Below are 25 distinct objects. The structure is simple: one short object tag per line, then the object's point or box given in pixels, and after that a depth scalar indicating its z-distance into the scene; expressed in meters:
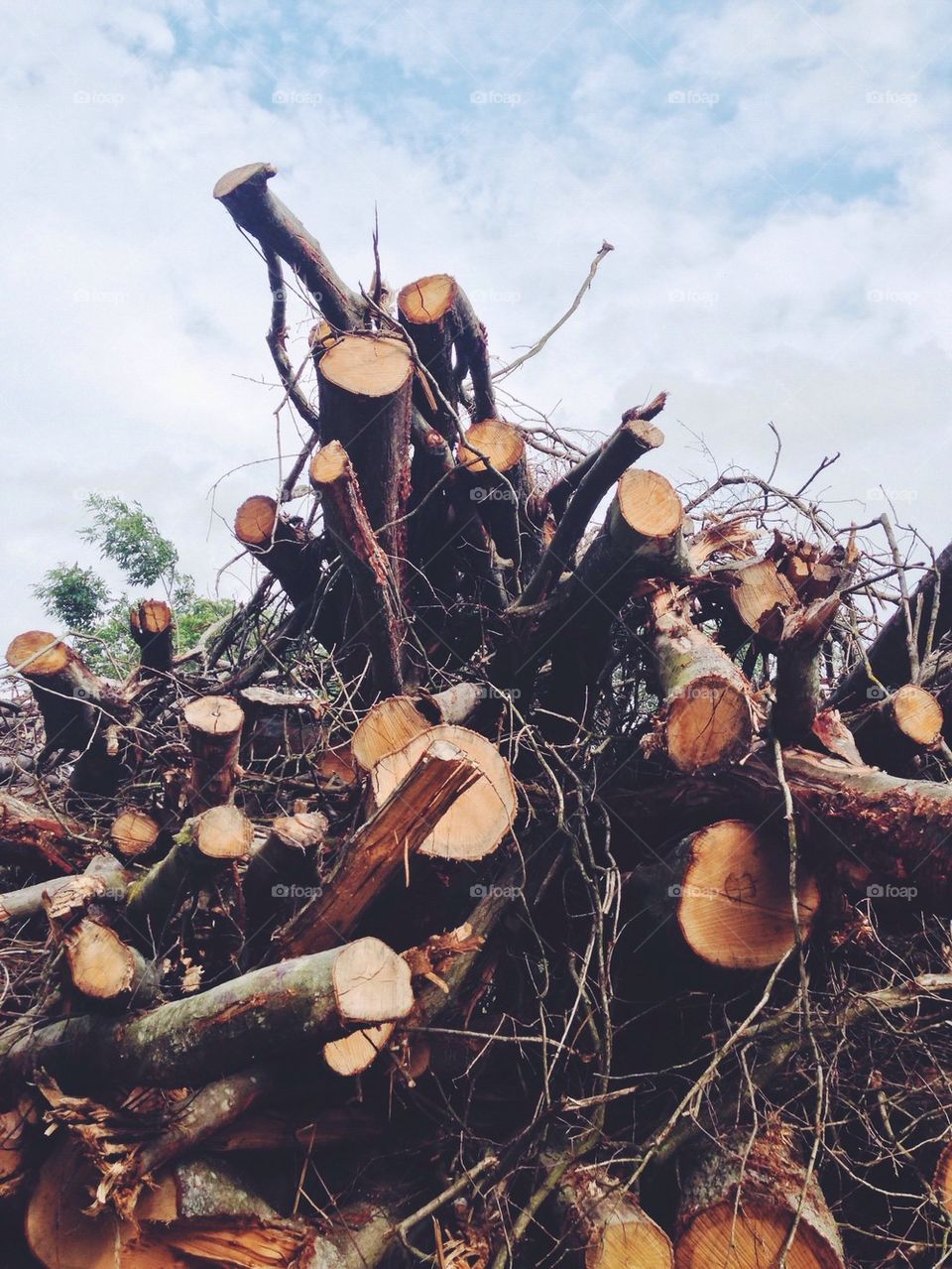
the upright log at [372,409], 3.28
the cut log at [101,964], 2.56
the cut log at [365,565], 3.17
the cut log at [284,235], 3.31
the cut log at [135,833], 3.61
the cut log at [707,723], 2.79
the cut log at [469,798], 2.65
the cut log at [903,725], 3.09
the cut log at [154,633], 4.13
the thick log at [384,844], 2.38
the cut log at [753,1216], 2.42
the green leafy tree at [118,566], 13.98
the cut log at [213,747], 3.03
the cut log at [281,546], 4.22
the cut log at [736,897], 2.65
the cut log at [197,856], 2.77
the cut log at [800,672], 2.71
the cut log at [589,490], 3.10
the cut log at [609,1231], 2.44
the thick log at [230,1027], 2.29
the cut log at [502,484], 4.05
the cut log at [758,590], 3.74
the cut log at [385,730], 3.03
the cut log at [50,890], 3.25
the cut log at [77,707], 3.85
